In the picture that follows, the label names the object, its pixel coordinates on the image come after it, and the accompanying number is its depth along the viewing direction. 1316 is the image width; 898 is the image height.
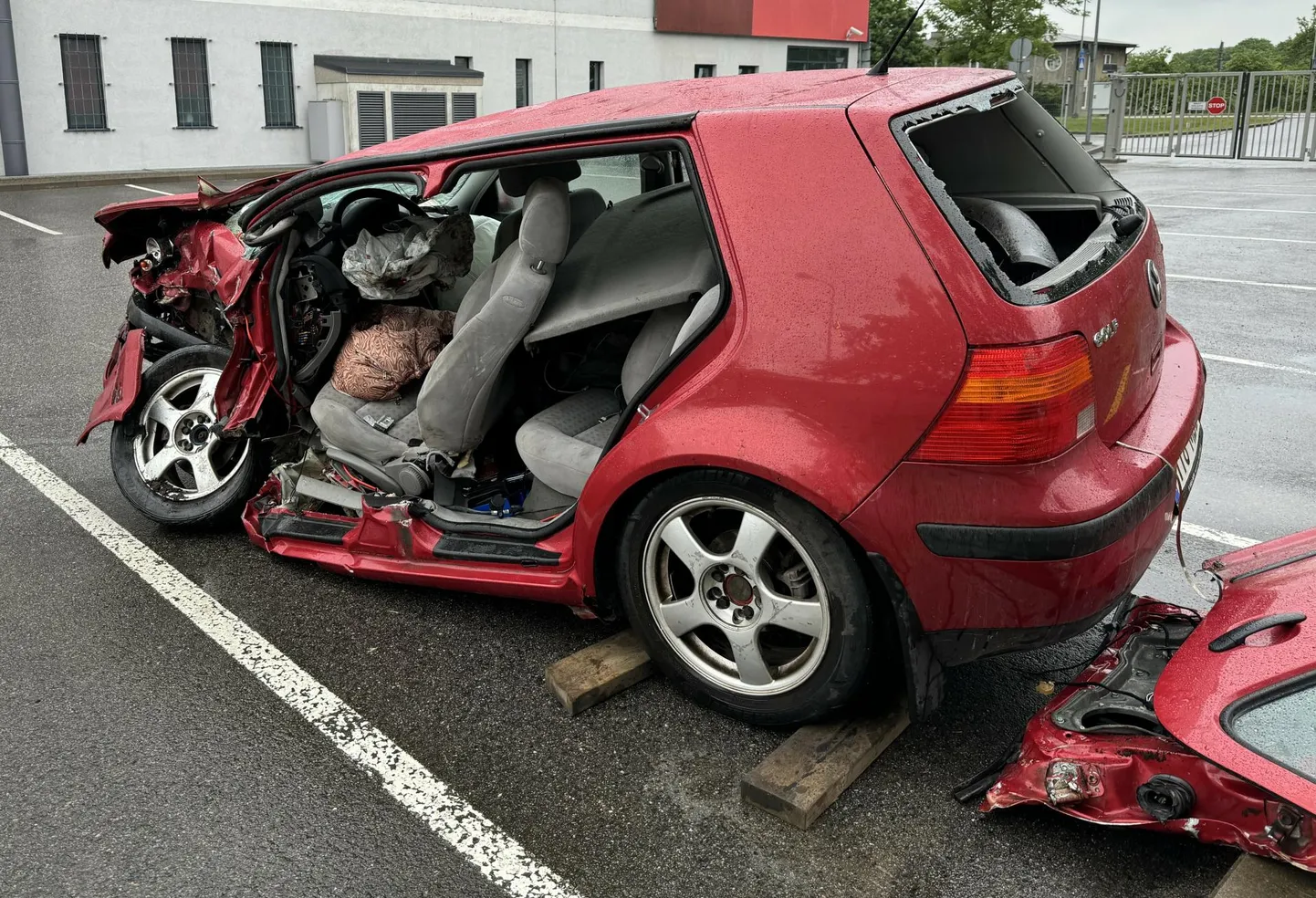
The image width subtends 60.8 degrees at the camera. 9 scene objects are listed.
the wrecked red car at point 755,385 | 2.54
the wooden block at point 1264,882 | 2.13
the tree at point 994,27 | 38.44
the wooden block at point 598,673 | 3.15
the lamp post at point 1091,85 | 28.17
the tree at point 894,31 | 47.94
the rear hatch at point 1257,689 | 2.10
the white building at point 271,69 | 22.47
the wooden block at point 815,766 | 2.65
